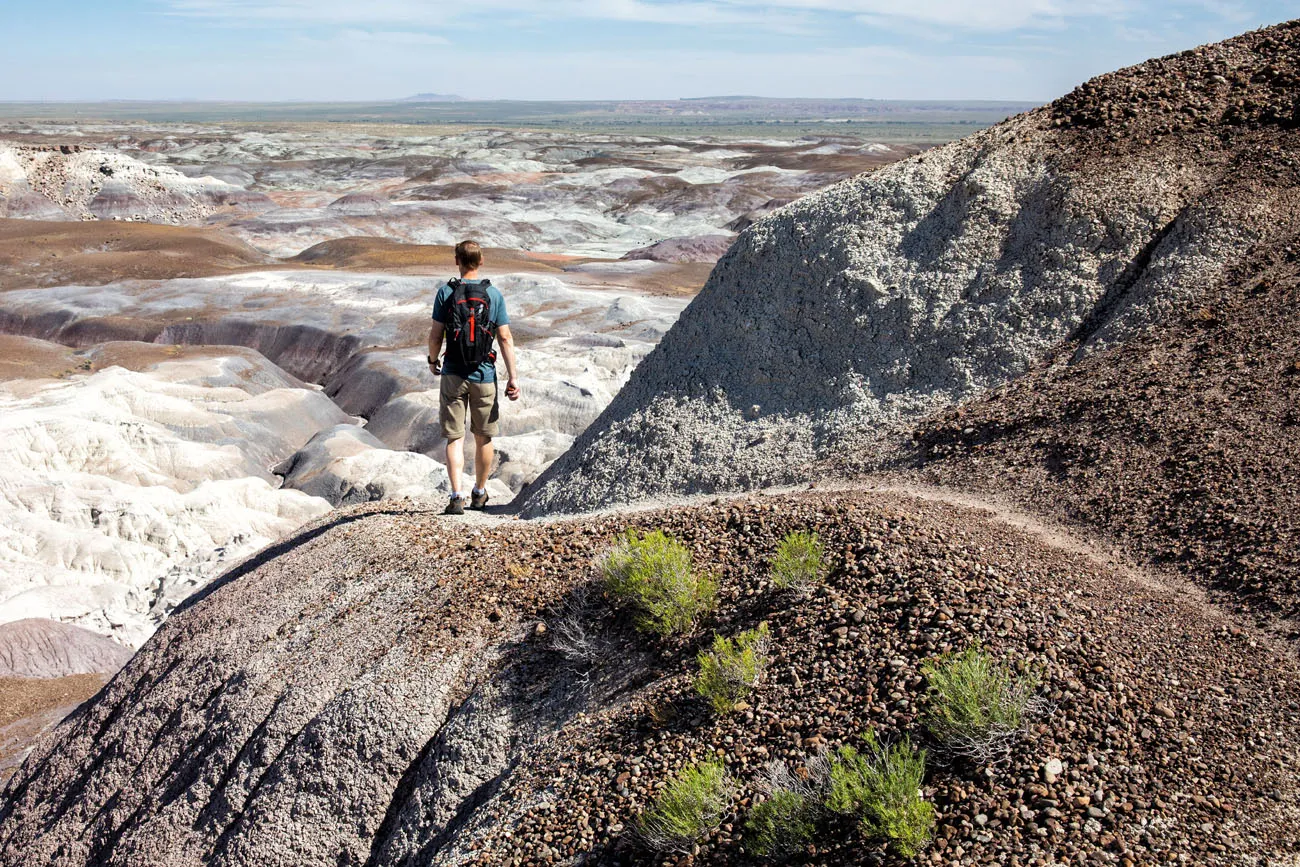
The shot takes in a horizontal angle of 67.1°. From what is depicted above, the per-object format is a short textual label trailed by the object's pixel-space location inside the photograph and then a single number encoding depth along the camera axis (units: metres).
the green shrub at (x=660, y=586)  4.87
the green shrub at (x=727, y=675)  4.20
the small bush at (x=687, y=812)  3.67
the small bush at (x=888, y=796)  3.31
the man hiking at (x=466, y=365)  6.73
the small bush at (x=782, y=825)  3.51
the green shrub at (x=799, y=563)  4.78
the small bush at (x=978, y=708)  3.61
